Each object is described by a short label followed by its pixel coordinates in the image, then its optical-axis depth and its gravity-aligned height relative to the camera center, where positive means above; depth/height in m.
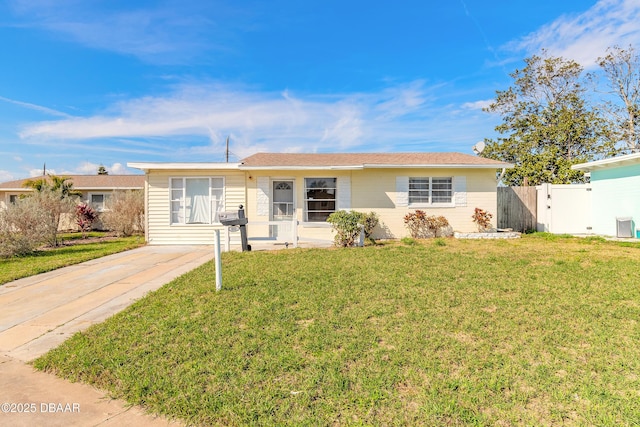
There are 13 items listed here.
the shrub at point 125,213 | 14.90 +0.15
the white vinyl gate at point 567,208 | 12.95 +0.40
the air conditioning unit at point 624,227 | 11.08 -0.32
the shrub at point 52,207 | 11.14 +0.34
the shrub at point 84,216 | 15.98 +0.00
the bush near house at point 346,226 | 9.84 -0.29
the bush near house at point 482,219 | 11.74 -0.06
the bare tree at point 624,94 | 18.95 +7.78
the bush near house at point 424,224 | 11.69 -0.26
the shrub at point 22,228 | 9.36 -0.39
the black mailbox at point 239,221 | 7.32 -0.11
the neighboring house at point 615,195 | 11.03 +0.88
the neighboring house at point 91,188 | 19.27 +1.71
